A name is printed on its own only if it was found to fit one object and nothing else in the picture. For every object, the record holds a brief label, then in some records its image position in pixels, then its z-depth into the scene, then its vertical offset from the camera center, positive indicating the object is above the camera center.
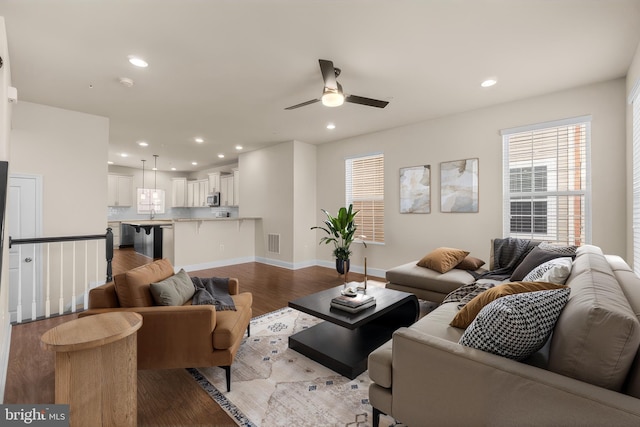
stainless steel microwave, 8.56 +0.43
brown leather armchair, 1.88 -0.79
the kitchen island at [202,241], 5.78 -0.61
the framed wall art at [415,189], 4.75 +0.42
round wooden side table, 1.37 -0.79
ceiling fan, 2.72 +1.22
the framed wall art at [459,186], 4.26 +0.43
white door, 3.55 -0.25
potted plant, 5.20 -0.34
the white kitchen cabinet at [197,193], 9.33 +0.71
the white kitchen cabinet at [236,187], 7.76 +0.74
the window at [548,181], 3.52 +0.43
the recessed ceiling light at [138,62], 2.75 +1.50
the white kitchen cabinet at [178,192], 10.12 +0.74
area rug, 1.74 -1.24
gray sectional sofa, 0.98 -0.64
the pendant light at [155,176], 7.96 +1.28
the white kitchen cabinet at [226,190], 8.23 +0.68
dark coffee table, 2.20 -1.12
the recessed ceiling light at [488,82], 3.28 +1.54
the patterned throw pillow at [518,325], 1.22 -0.49
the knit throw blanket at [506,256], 3.35 -0.51
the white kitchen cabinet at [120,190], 8.76 +0.72
